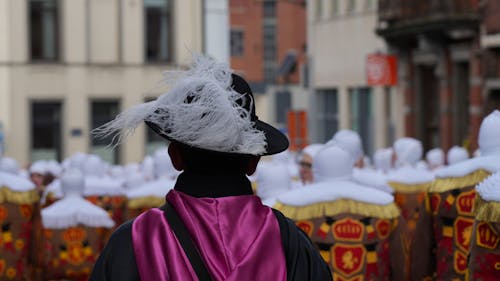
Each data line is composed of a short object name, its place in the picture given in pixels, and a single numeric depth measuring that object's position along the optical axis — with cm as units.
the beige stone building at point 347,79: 3092
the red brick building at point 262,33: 5706
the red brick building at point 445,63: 2367
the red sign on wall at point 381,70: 2873
